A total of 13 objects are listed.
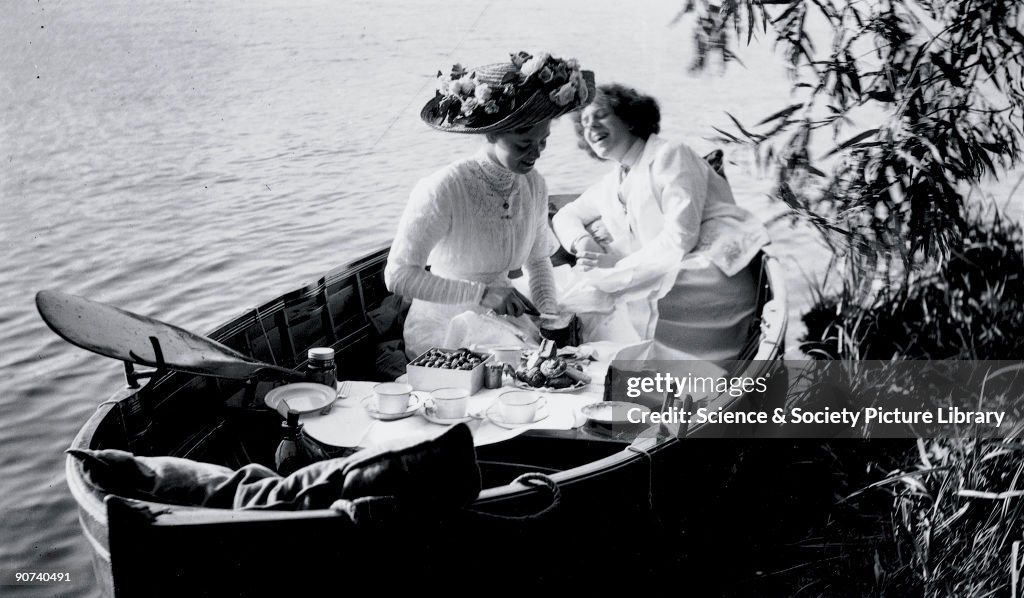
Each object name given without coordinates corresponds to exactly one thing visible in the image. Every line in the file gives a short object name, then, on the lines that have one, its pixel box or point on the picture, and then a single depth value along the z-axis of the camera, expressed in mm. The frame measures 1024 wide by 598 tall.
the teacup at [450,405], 2512
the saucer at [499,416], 2488
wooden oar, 2426
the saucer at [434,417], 2504
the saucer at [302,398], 2566
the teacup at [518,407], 2514
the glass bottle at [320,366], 2744
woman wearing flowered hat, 3189
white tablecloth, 2453
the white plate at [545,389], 2754
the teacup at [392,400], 2551
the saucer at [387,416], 2539
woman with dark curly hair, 3699
